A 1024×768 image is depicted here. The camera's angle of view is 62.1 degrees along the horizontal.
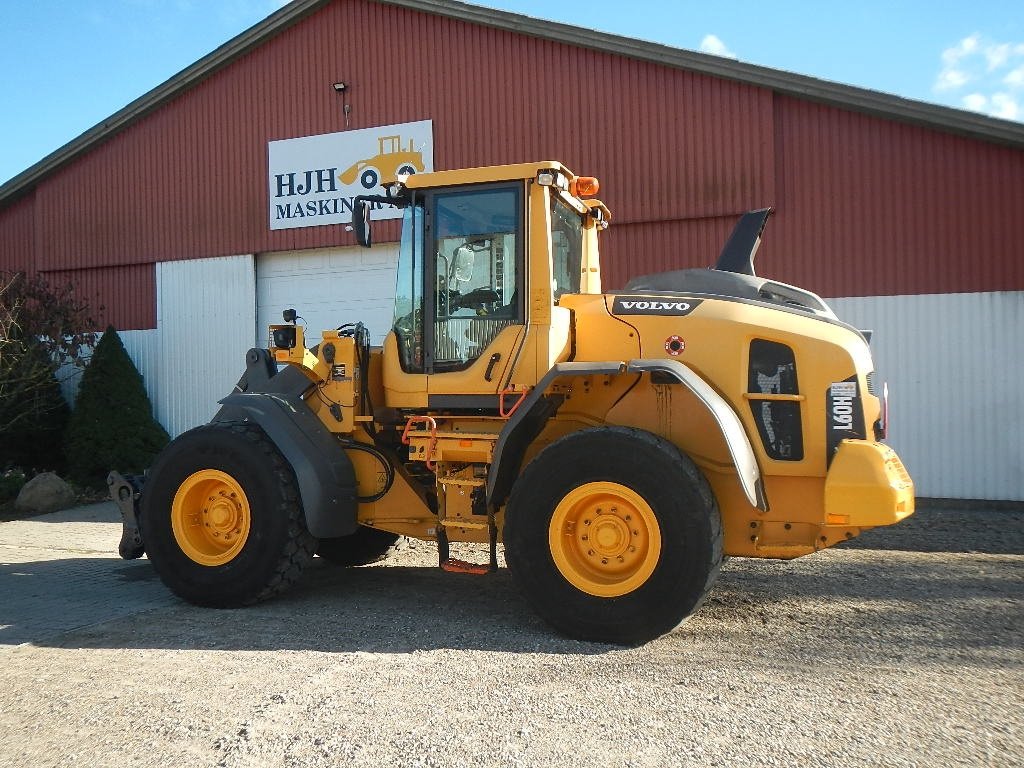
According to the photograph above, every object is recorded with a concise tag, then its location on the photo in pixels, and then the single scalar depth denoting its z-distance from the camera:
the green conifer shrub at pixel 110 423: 13.01
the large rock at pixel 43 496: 11.48
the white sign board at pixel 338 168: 12.62
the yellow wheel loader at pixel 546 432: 4.96
